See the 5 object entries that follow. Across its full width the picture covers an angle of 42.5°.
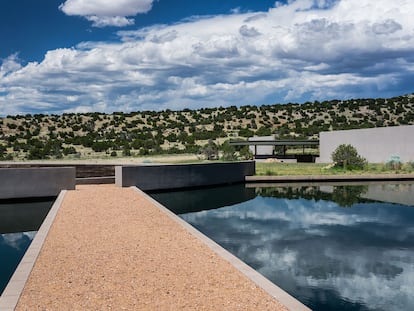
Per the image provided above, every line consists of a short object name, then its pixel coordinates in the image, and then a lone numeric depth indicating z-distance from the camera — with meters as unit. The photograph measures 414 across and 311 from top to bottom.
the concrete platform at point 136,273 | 6.16
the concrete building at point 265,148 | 50.07
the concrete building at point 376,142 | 36.41
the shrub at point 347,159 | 33.38
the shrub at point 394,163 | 33.41
